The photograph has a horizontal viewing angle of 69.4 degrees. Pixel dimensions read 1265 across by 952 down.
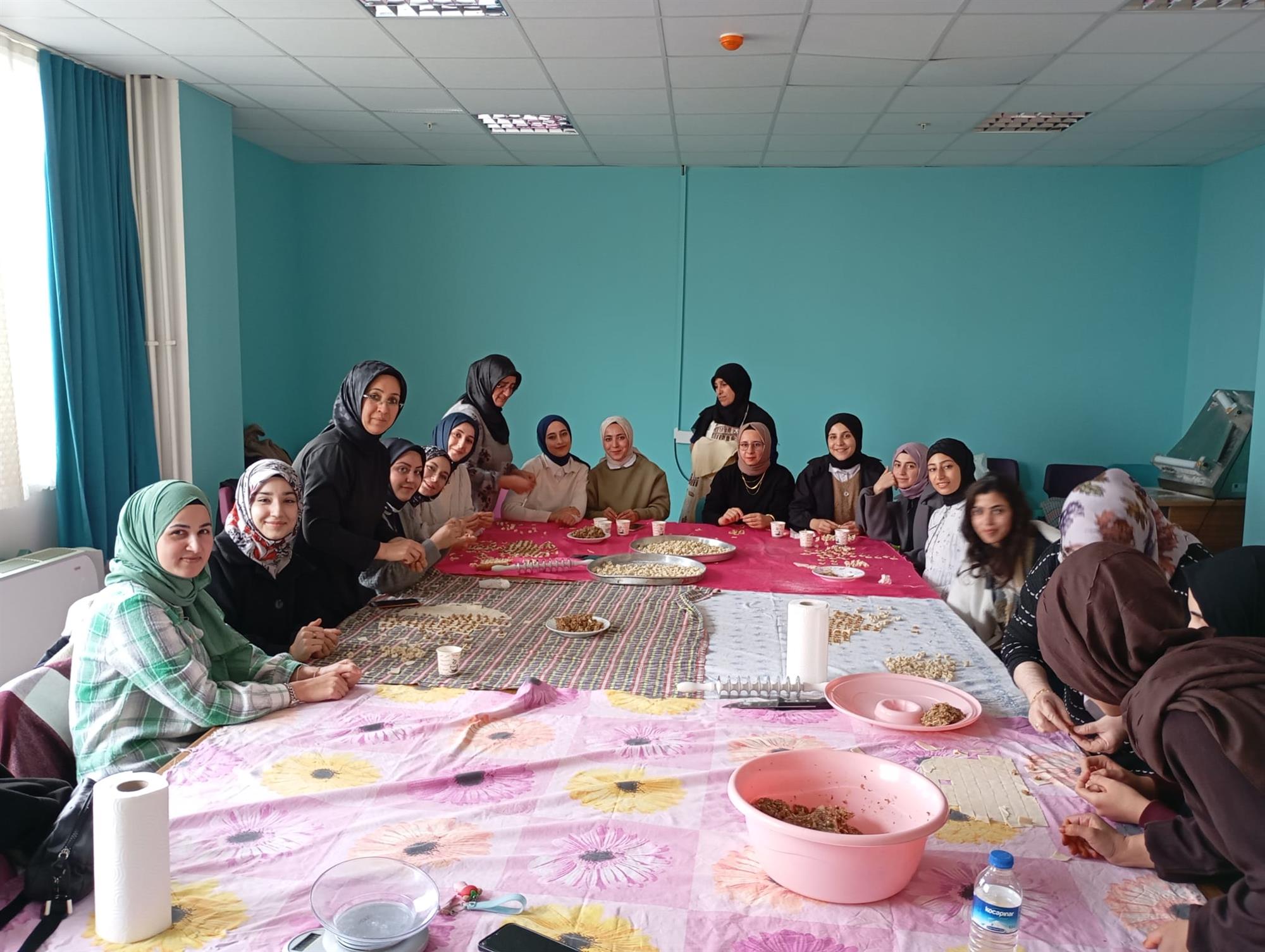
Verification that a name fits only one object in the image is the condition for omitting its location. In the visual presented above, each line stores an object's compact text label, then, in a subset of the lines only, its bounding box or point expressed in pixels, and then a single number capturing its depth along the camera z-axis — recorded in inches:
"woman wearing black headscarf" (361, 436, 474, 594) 123.4
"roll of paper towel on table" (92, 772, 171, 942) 43.8
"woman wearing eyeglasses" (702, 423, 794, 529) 178.5
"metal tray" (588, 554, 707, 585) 117.9
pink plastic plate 74.4
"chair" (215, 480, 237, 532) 169.0
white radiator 140.4
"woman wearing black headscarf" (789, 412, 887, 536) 180.1
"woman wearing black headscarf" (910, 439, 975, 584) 127.2
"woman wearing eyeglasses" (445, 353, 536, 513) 172.1
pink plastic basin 46.5
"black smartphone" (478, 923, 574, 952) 43.4
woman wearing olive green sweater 182.4
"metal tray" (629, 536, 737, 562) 131.7
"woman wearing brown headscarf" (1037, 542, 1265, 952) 42.7
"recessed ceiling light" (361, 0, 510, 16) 138.6
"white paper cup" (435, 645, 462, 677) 81.0
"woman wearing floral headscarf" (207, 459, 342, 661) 99.6
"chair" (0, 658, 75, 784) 65.9
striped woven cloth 82.4
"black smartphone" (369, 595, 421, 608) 105.3
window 152.4
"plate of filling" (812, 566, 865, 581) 123.7
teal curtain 160.4
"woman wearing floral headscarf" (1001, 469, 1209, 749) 83.4
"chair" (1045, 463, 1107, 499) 245.4
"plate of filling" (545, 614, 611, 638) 94.1
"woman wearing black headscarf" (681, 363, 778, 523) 211.8
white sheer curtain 177.2
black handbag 45.3
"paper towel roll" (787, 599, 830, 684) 80.4
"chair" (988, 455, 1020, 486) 245.9
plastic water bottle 43.2
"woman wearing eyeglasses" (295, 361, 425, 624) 117.3
